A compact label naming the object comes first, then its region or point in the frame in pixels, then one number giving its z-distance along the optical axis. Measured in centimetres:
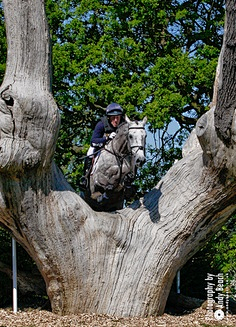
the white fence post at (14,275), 1440
